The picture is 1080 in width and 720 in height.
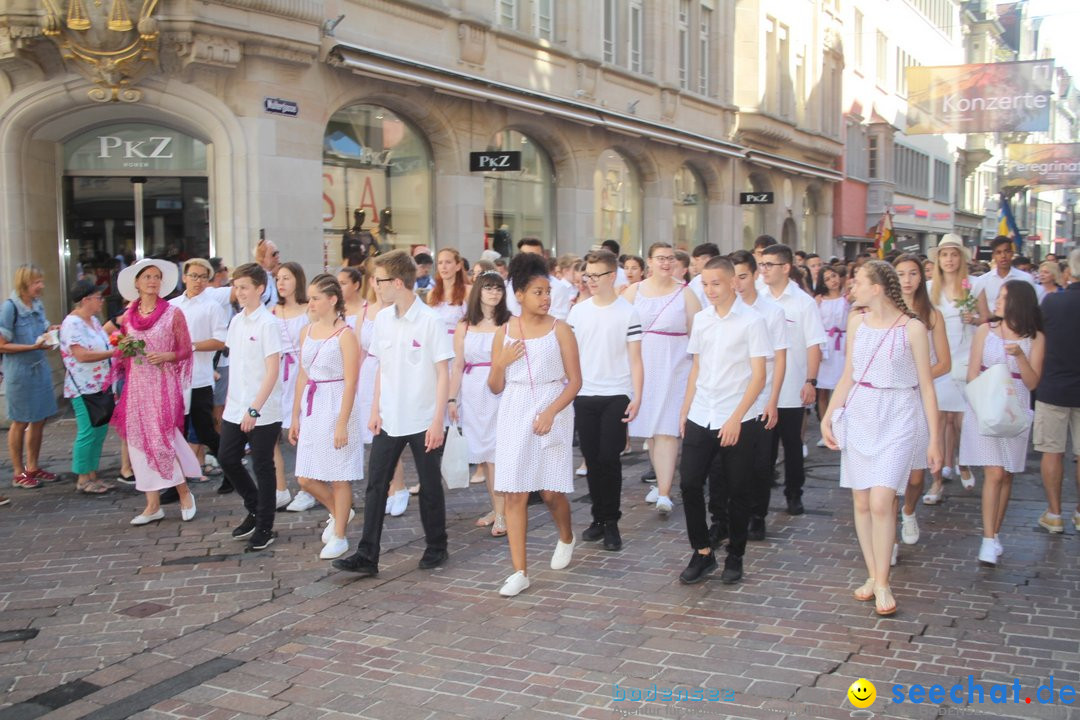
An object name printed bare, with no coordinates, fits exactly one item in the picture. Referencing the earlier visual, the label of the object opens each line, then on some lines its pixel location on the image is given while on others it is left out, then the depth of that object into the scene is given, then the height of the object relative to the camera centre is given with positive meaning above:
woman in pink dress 7.84 -0.79
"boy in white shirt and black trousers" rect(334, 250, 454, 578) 6.47 -0.61
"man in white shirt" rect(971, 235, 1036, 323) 11.17 +0.16
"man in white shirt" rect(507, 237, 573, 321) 10.64 -0.13
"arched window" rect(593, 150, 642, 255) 23.08 +1.86
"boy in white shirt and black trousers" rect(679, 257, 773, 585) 6.12 -0.74
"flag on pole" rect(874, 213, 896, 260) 23.12 +1.10
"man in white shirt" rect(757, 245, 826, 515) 8.02 -0.51
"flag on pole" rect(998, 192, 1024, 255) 22.98 +1.40
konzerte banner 22.06 +3.88
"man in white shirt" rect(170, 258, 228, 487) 8.97 -0.37
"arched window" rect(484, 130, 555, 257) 19.56 +1.66
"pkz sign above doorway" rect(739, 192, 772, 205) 28.67 +2.36
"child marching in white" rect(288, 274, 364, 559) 6.69 -0.73
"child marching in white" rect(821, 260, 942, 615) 5.69 -0.67
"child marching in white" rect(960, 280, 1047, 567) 6.75 -0.54
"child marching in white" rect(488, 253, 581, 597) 6.13 -0.61
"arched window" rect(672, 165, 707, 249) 27.23 +1.99
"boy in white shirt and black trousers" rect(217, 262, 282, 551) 7.13 -0.76
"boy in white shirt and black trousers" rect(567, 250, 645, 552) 7.09 -0.68
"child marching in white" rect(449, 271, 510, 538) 7.21 -0.63
